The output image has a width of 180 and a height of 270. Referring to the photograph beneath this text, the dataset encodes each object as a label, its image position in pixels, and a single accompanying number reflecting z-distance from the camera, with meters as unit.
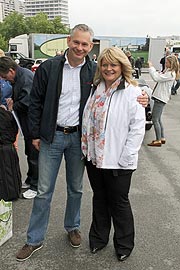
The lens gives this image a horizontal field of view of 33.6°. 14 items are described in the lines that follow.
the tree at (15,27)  56.34
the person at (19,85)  3.26
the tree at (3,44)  48.49
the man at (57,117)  2.33
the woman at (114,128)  2.22
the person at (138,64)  23.65
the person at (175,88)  13.25
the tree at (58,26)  56.38
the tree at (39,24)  55.44
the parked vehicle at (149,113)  6.54
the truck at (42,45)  33.50
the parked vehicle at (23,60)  22.28
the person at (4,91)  4.01
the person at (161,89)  5.66
